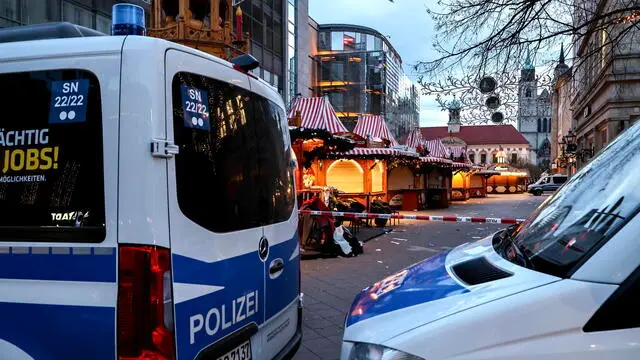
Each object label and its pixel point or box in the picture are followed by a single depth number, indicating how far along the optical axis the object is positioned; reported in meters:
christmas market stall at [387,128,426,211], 21.48
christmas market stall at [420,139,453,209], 24.62
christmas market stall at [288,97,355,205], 11.47
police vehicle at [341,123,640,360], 1.51
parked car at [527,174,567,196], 43.56
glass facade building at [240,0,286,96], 26.67
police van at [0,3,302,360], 2.07
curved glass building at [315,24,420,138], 44.09
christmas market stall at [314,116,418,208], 16.94
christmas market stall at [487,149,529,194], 53.60
